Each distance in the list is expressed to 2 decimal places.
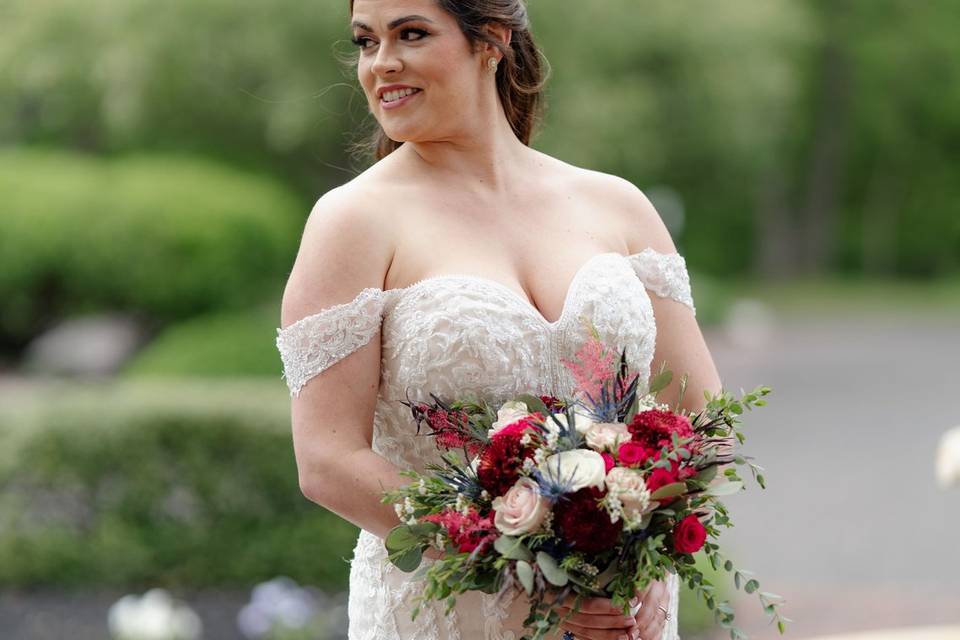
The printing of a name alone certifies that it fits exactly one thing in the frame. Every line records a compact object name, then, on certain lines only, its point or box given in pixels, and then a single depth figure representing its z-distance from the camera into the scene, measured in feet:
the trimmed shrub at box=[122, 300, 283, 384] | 85.66
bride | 18.37
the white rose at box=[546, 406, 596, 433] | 16.52
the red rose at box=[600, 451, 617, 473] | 16.10
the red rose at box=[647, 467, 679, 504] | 15.97
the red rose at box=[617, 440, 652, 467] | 16.07
